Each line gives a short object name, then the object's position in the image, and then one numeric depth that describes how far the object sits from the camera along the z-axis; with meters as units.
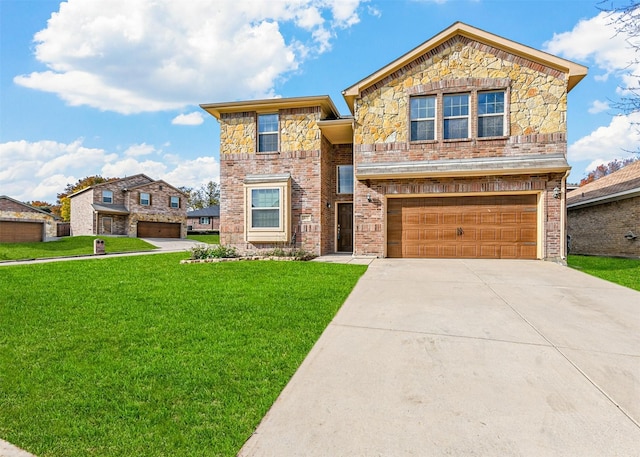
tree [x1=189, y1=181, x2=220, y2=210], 59.12
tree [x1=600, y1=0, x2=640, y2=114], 6.75
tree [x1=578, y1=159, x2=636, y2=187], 45.08
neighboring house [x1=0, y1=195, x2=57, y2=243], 22.11
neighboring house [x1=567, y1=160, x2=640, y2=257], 13.11
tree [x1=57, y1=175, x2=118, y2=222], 53.19
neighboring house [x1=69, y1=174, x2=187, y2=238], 28.19
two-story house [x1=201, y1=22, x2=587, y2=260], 10.49
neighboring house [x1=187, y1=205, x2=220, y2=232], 43.78
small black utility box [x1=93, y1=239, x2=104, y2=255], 17.18
